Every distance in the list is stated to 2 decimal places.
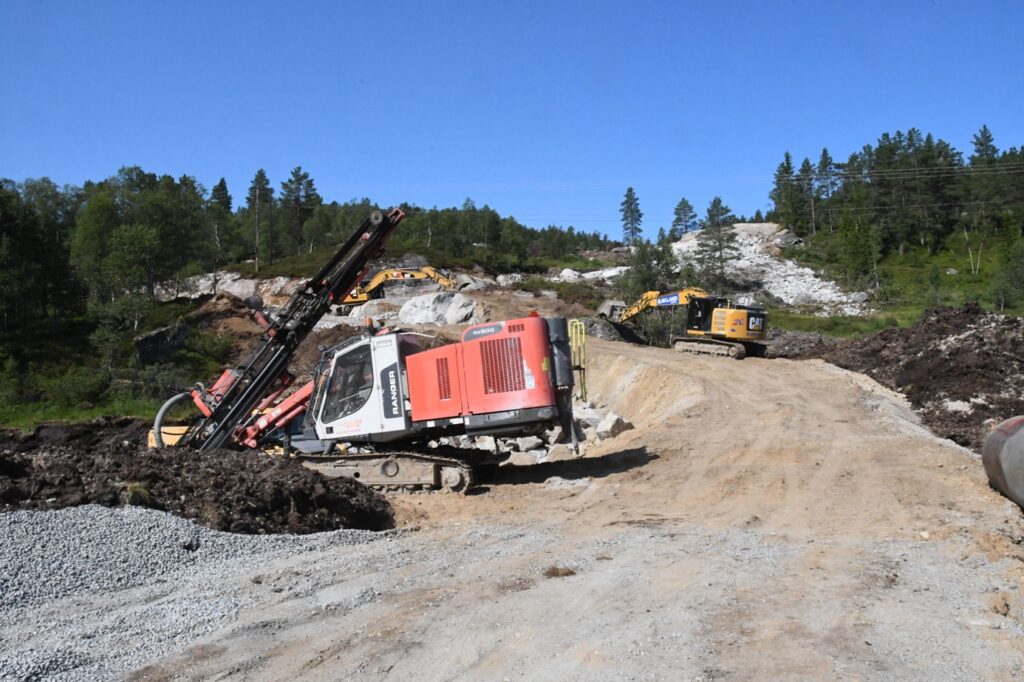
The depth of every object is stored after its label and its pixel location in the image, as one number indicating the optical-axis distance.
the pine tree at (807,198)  103.69
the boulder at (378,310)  45.25
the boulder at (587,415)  22.93
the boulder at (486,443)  20.26
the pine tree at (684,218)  138.88
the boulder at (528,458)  17.70
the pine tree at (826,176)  110.38
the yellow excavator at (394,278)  47.38
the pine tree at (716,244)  71.25
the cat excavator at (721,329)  30.77
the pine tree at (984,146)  115.19
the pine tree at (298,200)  88.56
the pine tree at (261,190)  84.44
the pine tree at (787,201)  103.56
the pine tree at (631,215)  153.50
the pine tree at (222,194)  123.38
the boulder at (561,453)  16.75
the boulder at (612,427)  19.34
